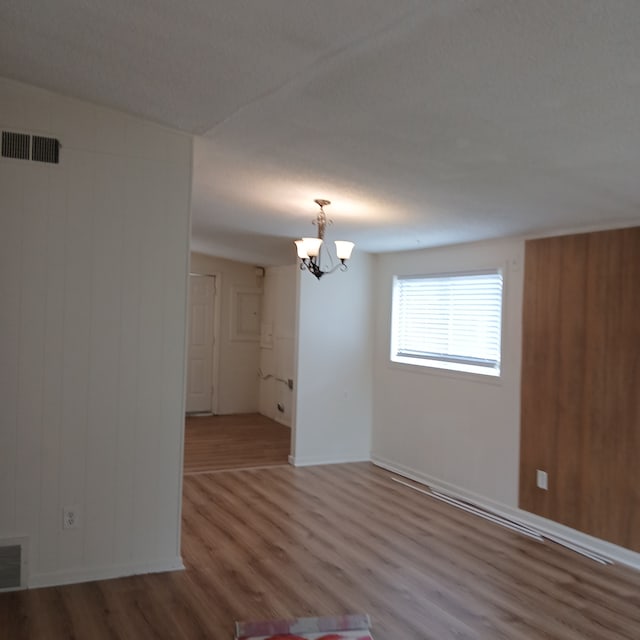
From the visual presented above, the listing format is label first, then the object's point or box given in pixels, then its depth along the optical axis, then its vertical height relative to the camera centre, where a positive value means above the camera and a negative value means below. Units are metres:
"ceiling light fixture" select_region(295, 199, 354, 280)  4.00 +0.48
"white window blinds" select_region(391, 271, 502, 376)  4.93 -0.01
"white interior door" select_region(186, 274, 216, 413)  8.79 -0.47
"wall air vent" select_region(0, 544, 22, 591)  3.00 -1.32
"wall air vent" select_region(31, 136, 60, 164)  3.08 +0.82
